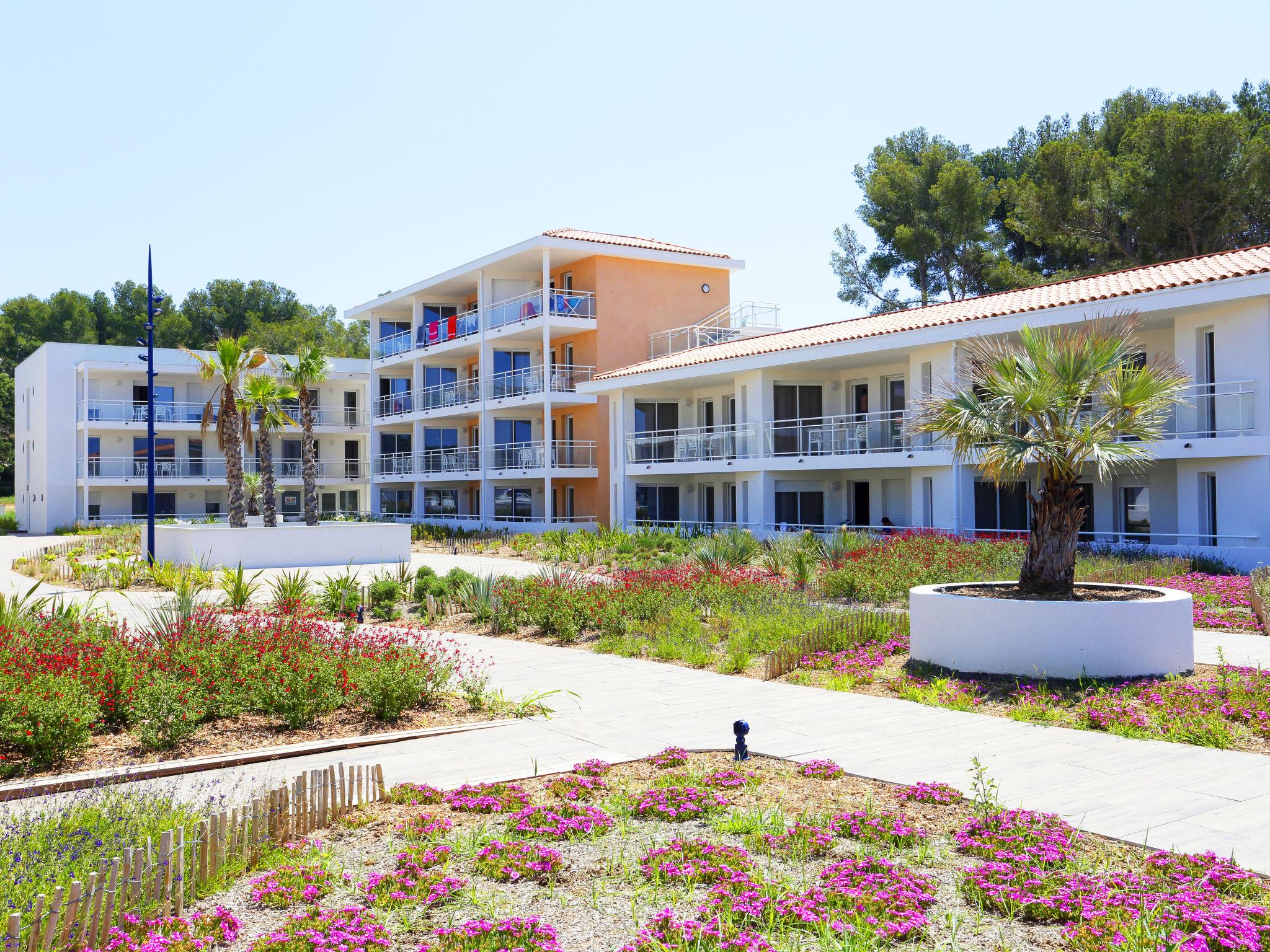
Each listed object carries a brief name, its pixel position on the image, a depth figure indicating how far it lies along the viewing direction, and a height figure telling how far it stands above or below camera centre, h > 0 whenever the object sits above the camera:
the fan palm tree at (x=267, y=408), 30.59 +2.77
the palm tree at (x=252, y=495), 45.78 +0.26
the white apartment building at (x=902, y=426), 21.11 +1.83
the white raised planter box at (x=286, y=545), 26.17 -1.16
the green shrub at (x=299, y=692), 8.99 -1.68
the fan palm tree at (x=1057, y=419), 11.30 +0.81
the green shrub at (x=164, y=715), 8.30 -1.72
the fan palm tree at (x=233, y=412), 27.98 +2.46
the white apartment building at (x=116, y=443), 52.16 +3.06
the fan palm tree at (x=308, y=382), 32.34 +3.76
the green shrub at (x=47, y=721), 7.64 -1.62
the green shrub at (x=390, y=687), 9.30 -1.70
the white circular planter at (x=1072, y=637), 10.37 -1.50
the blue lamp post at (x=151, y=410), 24.41 +2.23
